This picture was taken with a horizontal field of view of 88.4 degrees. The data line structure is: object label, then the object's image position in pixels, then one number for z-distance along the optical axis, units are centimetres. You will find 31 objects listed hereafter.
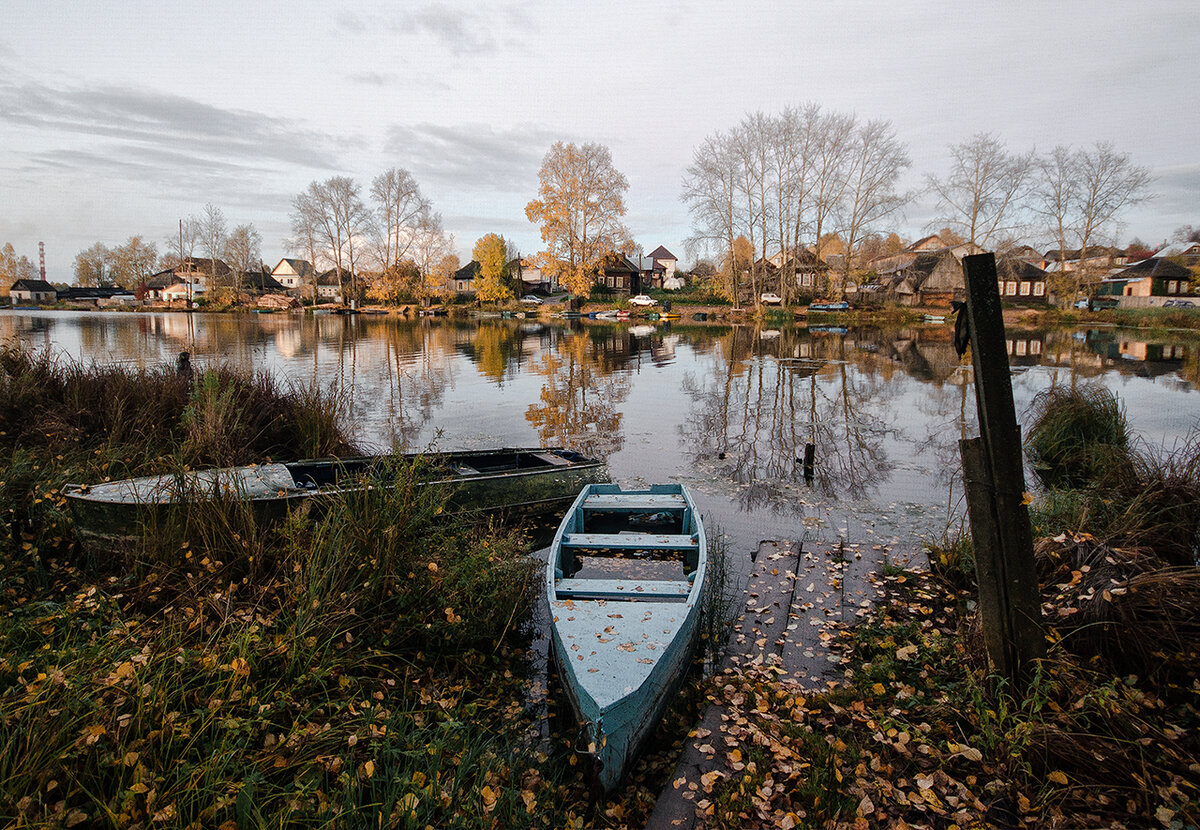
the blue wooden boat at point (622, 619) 392
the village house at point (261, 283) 9569
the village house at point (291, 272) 11056
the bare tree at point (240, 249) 8575
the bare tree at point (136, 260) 10181
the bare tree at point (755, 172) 5419
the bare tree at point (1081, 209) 4834
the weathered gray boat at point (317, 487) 575
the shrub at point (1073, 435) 1104
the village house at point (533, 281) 8100
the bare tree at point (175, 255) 8300
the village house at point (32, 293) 10019
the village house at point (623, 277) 8256
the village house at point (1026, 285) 6163
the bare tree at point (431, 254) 7450
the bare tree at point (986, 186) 5022
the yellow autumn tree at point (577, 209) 5794
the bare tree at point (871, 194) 5228
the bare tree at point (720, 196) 5566
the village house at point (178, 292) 9375
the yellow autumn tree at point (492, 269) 7412
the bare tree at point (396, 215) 7244
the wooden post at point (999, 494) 399
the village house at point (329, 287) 9606
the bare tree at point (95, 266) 10975
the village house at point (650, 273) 9606
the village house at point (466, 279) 9023
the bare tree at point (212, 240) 8262
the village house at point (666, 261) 11188
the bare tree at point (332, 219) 7369
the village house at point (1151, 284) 6078
